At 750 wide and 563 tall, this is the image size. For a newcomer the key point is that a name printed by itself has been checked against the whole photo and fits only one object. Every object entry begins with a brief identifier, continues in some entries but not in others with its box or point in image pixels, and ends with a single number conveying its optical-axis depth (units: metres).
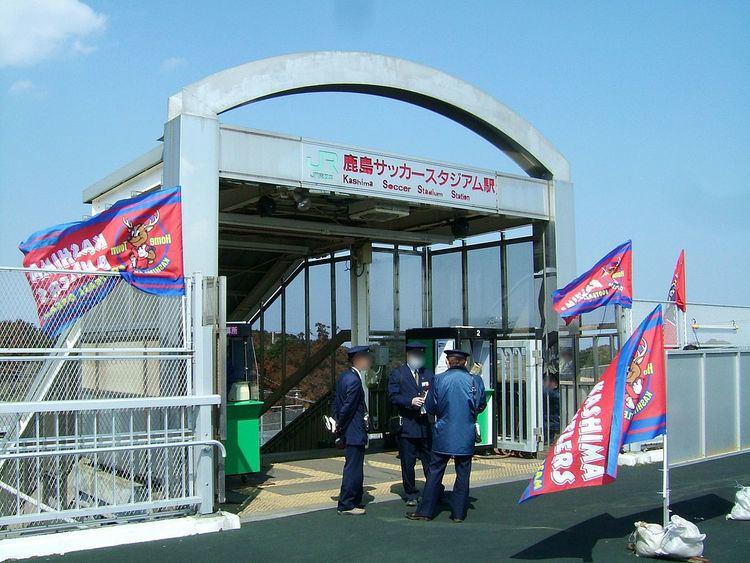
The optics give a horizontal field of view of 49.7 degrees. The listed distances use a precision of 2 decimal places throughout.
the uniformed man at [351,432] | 8.36
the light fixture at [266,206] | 12.25
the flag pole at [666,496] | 6.77
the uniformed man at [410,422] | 8.91
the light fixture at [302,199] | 11.12
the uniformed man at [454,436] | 8.10
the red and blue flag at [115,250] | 7.74
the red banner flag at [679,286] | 11.45
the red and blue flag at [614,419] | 6.54
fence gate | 12.73
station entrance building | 9.50
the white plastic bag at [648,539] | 6.52
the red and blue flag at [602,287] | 10.47
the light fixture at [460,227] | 14.58
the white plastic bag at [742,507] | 7.73
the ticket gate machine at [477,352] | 12.90
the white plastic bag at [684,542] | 6.34
